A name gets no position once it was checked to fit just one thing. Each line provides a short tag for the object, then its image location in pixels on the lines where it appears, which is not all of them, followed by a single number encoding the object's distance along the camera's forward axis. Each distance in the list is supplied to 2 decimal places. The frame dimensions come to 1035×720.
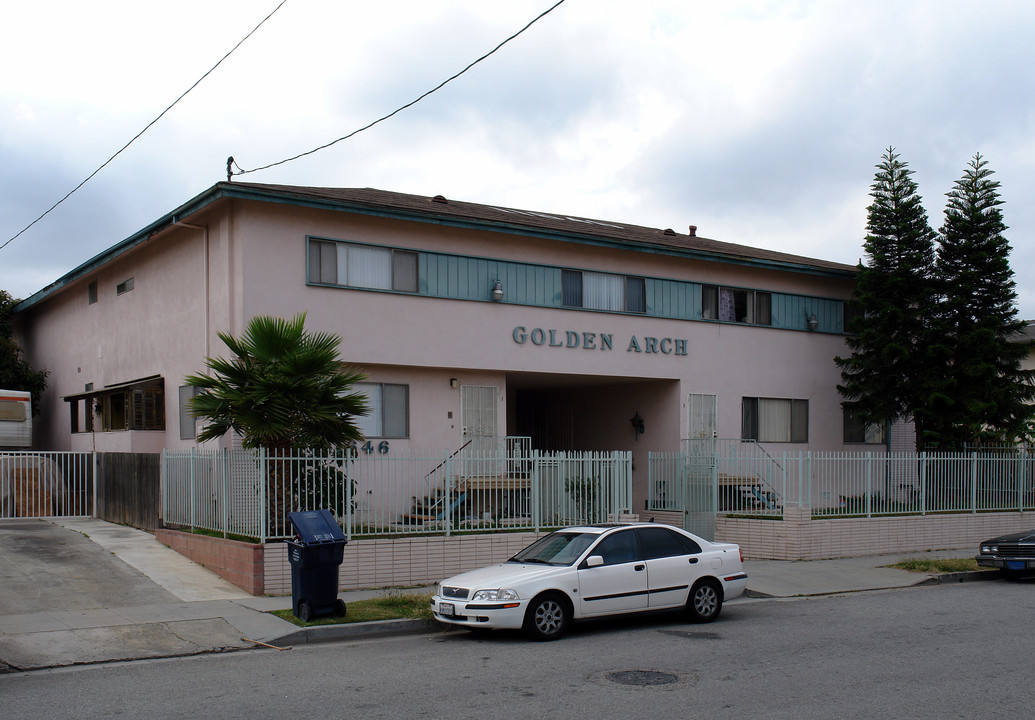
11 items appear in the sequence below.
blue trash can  12.03
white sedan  11.05
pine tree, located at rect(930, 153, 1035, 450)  24.38
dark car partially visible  16.88
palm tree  14.27
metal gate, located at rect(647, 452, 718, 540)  20.20
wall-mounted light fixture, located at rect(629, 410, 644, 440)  24.38
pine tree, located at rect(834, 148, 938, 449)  24.97
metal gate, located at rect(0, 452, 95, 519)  19.42
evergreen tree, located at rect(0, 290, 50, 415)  26.78
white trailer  23.77
